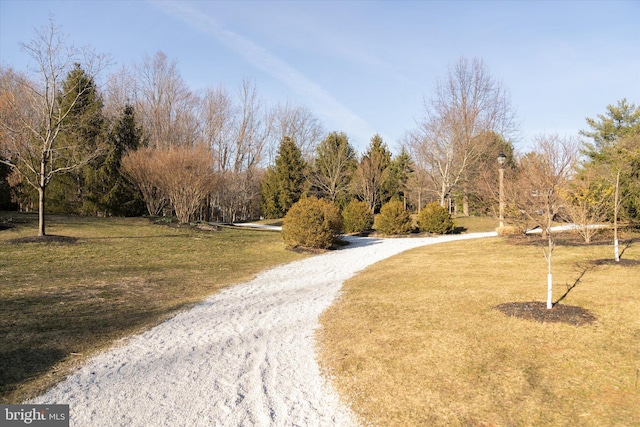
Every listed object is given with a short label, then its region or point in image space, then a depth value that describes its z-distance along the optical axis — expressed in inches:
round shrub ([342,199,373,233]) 825.5
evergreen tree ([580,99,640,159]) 1047.0
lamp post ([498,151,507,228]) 568.4
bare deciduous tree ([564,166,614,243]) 448.0
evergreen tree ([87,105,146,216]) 791.7
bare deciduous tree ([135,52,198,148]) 1256.8
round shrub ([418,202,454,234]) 779.4
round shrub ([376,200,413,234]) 756.0
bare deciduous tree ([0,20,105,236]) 472.7
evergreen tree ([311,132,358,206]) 1311.5
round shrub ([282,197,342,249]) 549.0
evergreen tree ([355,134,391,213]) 1180.5
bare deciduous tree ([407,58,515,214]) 1021.2
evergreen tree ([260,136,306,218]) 1300.4
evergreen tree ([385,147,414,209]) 1302.9
